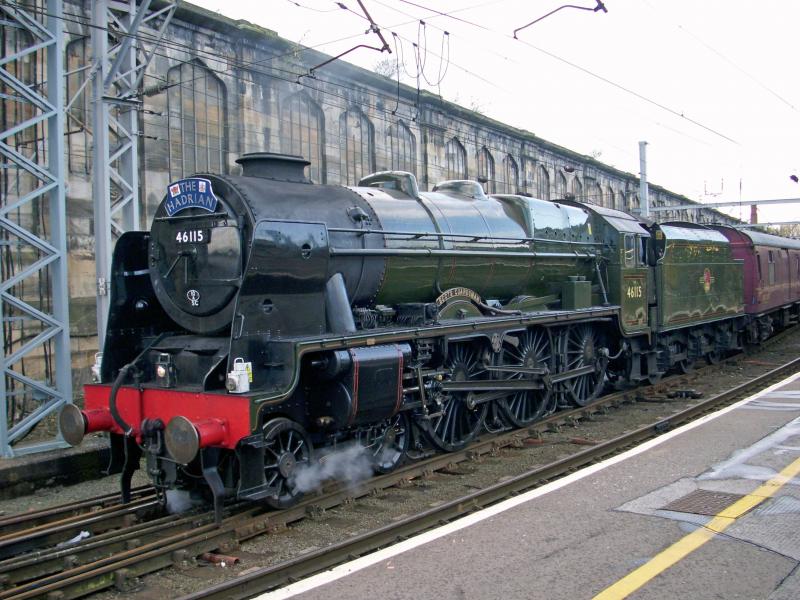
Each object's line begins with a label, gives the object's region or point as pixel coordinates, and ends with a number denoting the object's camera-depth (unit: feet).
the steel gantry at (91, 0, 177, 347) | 28.37
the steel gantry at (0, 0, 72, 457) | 25.54
